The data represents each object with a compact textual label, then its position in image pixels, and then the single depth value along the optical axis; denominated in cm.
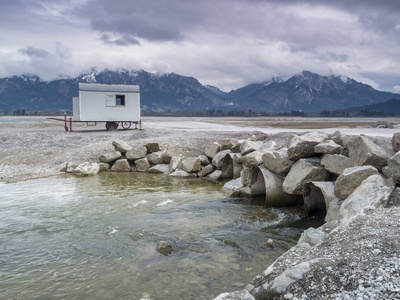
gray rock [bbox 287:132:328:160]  885
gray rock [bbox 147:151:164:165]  1528
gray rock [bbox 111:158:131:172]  1488
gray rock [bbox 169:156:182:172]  1441
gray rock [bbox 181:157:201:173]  1391
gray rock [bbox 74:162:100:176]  1398
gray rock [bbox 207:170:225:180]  1341
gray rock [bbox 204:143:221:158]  1459
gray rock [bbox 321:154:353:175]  790
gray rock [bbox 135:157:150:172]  1488
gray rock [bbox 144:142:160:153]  1563
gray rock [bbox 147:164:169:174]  1465
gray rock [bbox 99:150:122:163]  1517
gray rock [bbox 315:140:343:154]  845
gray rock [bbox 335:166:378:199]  655
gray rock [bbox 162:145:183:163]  1504
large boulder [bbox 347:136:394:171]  703
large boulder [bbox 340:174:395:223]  560
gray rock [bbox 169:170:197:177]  1384
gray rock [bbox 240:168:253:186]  1073
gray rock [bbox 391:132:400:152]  718
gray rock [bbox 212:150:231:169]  1382
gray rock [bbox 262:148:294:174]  917
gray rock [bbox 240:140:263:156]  1161
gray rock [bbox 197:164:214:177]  1392
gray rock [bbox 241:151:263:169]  1005
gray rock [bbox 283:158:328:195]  828
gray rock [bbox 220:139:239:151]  1407
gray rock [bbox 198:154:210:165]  1452
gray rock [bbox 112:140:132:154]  1552
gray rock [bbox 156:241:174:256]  604
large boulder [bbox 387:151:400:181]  602
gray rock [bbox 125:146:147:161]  1520
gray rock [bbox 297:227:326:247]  521
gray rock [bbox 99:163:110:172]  1484
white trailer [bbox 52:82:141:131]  2670
